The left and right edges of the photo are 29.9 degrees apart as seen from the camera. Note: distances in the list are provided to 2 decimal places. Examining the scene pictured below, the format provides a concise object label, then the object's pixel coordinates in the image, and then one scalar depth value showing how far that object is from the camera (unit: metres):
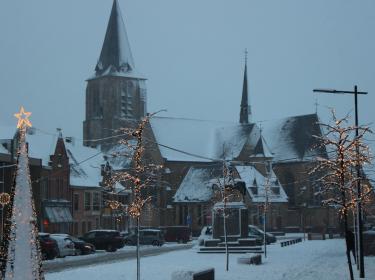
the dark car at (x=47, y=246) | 40.38
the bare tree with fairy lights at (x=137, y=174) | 21.41
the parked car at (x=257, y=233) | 57.91
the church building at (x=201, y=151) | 92.81
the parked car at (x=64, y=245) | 42.75
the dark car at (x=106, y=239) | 52.06
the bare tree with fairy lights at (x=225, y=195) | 34.51
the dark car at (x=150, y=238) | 61.54
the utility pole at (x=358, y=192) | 24.14
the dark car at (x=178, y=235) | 69.88
